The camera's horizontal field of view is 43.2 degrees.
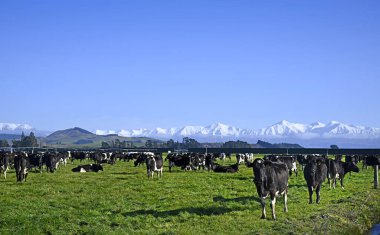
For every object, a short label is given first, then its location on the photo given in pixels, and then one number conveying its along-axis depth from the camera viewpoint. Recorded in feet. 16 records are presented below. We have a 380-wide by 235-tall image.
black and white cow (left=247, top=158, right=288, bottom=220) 72.29
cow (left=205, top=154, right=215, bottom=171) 166.83
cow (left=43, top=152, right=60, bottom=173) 156.04
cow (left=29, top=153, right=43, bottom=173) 161.11
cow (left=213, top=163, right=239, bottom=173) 158.84
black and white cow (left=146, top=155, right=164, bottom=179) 134.21
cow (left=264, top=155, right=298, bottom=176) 150.78
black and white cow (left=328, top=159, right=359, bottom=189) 114.38
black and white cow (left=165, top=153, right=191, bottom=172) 168.96
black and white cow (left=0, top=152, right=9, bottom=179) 132.77
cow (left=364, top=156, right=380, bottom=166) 189.08
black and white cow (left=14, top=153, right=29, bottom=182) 118.11
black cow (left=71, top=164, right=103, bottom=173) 159.43
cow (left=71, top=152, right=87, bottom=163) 250.66
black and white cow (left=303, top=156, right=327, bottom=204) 88.48
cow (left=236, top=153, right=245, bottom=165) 226.07
